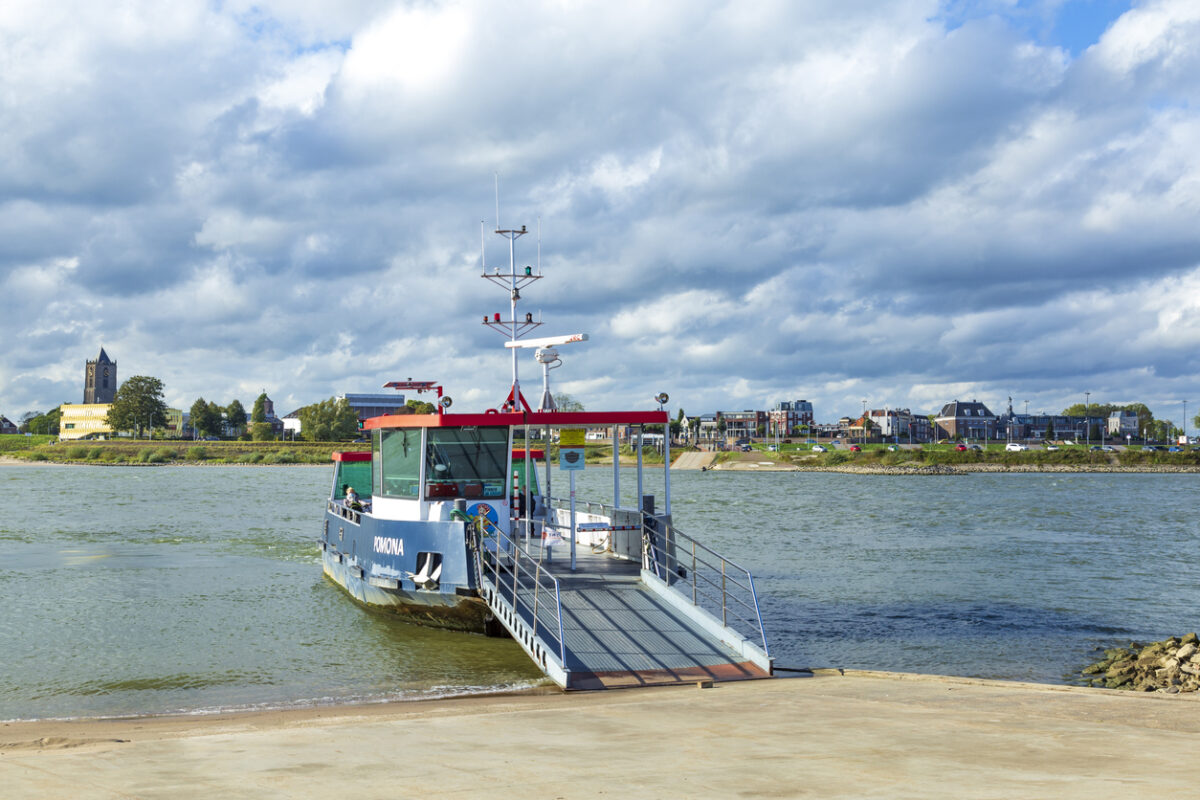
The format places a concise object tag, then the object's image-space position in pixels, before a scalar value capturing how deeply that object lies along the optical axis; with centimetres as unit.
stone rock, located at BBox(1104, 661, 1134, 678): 1564
